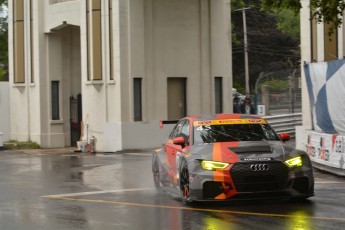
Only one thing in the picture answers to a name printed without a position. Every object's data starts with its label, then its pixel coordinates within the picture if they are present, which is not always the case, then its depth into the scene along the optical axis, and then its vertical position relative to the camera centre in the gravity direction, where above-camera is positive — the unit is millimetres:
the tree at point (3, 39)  54328 +5034
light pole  57556 +4054
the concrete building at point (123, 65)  28156 +1594
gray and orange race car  11109 -1018
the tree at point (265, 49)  68938 +5009
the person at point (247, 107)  41969 -315
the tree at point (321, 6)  13719 +1822
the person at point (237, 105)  43075 -199
